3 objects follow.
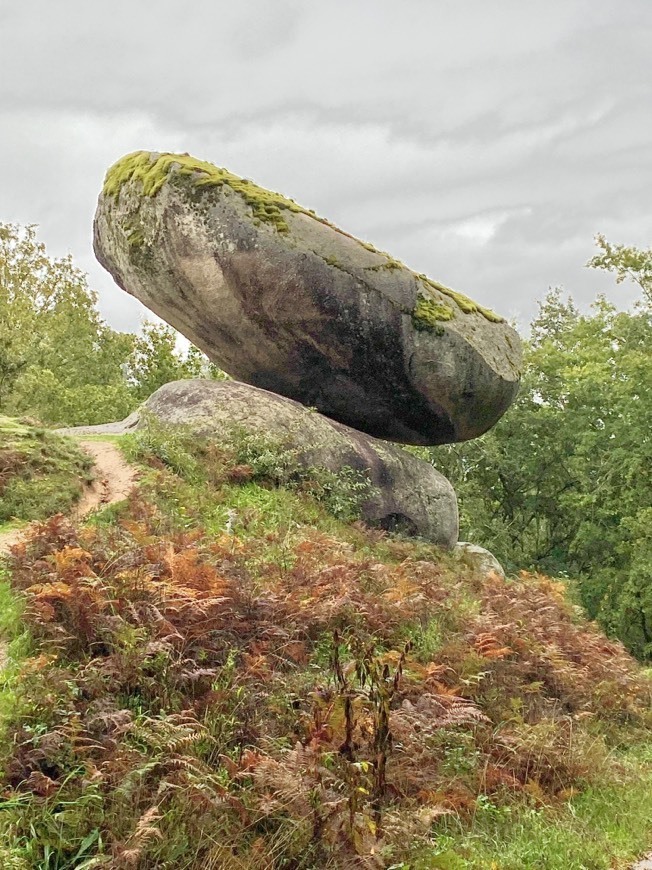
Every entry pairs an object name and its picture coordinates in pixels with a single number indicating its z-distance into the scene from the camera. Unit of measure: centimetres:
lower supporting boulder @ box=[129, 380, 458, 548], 1371
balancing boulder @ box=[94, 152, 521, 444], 1371
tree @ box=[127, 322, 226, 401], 3067
